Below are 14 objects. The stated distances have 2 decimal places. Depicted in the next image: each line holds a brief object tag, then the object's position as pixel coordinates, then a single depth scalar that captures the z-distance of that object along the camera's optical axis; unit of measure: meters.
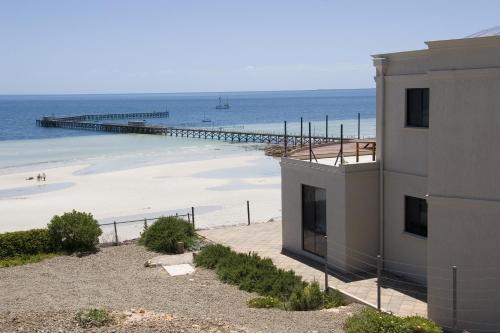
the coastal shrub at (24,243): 19.42
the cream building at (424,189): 11.63
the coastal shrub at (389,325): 10.61
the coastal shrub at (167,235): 20.02
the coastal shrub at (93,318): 10.78
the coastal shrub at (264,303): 13.66
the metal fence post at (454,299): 11.69
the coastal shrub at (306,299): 13.57
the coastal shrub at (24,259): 18.75
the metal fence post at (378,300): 13.17
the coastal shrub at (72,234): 20.11
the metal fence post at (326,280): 14.66
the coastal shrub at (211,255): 17.86
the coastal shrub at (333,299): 13.90
